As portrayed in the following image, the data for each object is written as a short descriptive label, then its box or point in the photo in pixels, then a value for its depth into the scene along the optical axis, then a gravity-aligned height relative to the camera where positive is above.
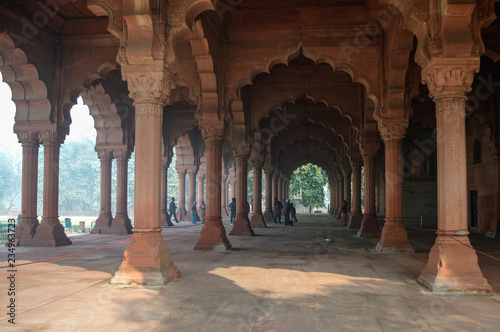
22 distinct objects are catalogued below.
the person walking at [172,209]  25.17 -1.27
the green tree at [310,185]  57.94 +0.17
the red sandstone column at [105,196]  17.64 -0.35
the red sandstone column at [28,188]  13.27 -0.02
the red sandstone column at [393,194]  11.31 -0.21
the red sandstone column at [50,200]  13.13 -0.38
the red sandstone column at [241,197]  16.05 -0.38
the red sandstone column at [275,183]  32.62 +0.24
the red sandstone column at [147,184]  7.14 +0.05
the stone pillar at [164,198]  22.34 -0.57
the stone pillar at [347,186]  27.15 +0.00
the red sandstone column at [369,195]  15.56 -0.32
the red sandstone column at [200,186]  30.72 +0.01
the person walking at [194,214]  25.43 -1.58
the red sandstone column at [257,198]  20.92 -0.55
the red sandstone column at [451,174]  6.71 +0.18
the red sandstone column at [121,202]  17.38 -0.59
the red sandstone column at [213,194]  11.80 -0.21
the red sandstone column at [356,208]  20.03 -1.01
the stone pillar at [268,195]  27.03 -0.53
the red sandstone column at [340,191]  32.61 -0.41
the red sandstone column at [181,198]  26.69 -0.69
